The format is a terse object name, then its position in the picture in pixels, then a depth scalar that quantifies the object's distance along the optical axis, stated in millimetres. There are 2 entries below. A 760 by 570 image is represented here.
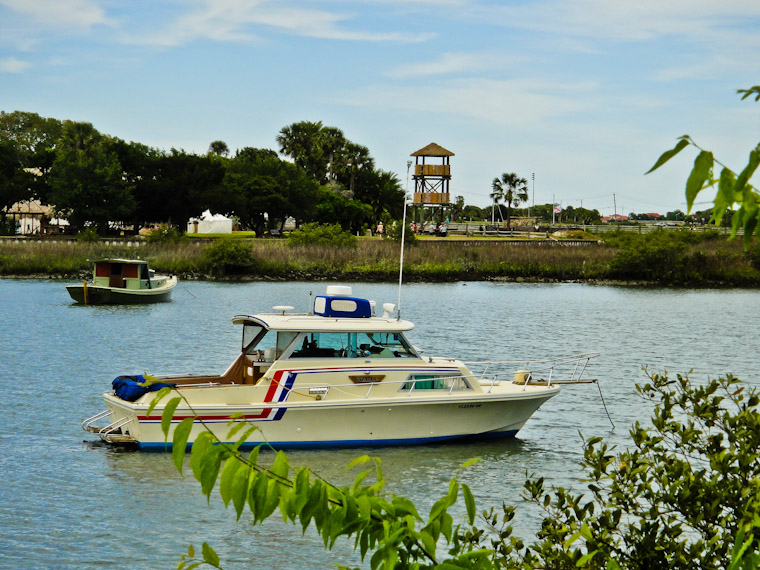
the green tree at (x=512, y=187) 142125
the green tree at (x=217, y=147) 173125
